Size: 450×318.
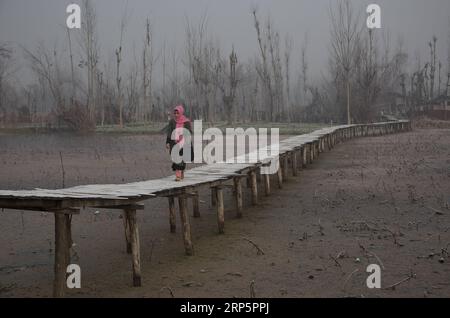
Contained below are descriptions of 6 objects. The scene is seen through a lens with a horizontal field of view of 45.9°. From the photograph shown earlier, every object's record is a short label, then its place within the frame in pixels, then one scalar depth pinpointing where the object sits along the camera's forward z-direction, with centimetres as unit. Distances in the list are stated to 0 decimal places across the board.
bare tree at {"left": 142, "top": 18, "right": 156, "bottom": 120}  4017
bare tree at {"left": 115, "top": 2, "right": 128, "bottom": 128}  3812
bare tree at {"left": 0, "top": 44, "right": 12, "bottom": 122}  4231
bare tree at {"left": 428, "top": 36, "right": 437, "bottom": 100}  4944
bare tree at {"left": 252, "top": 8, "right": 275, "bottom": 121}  3809
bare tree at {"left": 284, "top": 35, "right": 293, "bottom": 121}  4439
